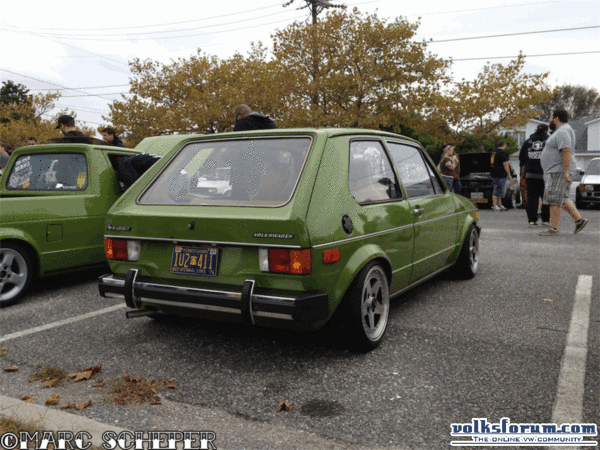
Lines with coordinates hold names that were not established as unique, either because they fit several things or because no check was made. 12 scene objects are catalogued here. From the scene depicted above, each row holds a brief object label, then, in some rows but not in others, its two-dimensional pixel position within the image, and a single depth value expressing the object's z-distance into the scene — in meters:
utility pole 30.48
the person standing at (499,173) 14.68
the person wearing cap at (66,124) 7.63
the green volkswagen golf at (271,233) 3.09
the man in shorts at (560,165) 8.30
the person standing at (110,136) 9.42
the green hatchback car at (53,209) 5.02
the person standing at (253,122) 6.91
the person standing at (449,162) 12.48
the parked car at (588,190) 14.55
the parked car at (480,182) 15.75
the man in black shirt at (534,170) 10.18
